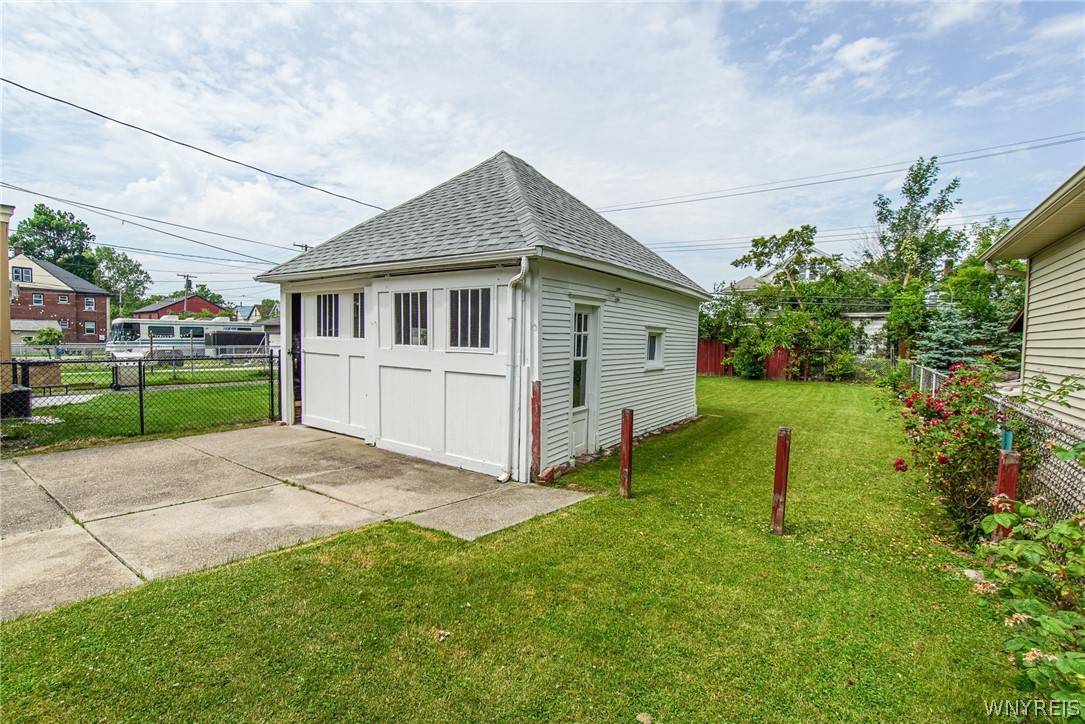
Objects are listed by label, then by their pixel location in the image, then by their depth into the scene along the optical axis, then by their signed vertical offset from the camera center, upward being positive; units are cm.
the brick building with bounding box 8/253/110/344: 3622 +243
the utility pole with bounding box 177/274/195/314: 5328 +617
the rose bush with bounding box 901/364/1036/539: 405 -93
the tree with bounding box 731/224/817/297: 2462 +459
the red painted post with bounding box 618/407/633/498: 505 -125
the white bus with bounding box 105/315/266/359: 2266 -11
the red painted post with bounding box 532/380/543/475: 562 -104
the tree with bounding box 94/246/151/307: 5981 +786
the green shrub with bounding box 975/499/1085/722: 152 -96
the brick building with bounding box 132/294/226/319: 5125 +315
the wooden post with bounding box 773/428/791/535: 423 -128
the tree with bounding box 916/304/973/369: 1563 +3
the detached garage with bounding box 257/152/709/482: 573 +14
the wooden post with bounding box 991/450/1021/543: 337 -93
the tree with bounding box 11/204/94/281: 5322 +1091
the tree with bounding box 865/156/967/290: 2820 +671
